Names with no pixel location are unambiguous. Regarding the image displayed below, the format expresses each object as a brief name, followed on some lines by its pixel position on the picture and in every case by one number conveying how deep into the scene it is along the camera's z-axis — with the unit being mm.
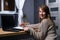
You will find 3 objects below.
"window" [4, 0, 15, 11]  3849
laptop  1661
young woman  1423
